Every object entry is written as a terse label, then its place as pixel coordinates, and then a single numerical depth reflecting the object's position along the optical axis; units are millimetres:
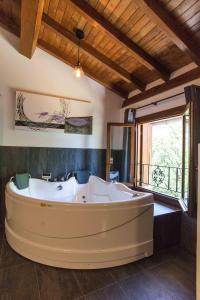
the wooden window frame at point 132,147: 4012
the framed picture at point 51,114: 3439
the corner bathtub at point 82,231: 2219
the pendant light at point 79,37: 2680
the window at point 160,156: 3796
